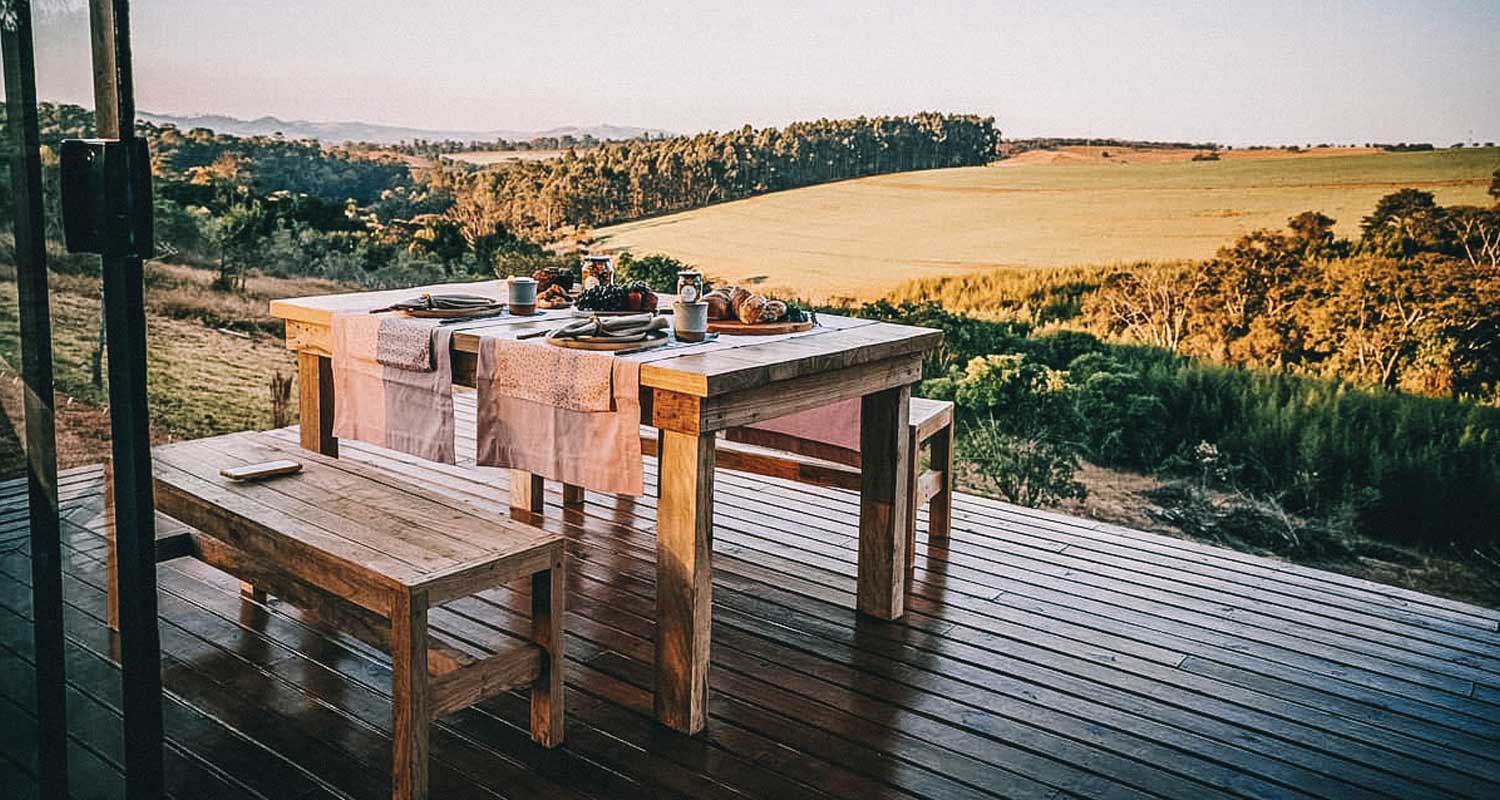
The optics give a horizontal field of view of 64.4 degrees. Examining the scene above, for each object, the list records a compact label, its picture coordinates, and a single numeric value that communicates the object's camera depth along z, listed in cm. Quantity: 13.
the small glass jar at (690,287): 305
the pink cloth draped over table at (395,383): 303
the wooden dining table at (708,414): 256
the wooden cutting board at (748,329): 305
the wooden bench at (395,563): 221
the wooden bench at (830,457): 348
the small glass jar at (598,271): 348
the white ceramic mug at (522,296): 332
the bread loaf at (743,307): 313
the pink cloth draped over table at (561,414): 263
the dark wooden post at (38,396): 99
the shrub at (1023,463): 554
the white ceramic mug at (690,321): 288
